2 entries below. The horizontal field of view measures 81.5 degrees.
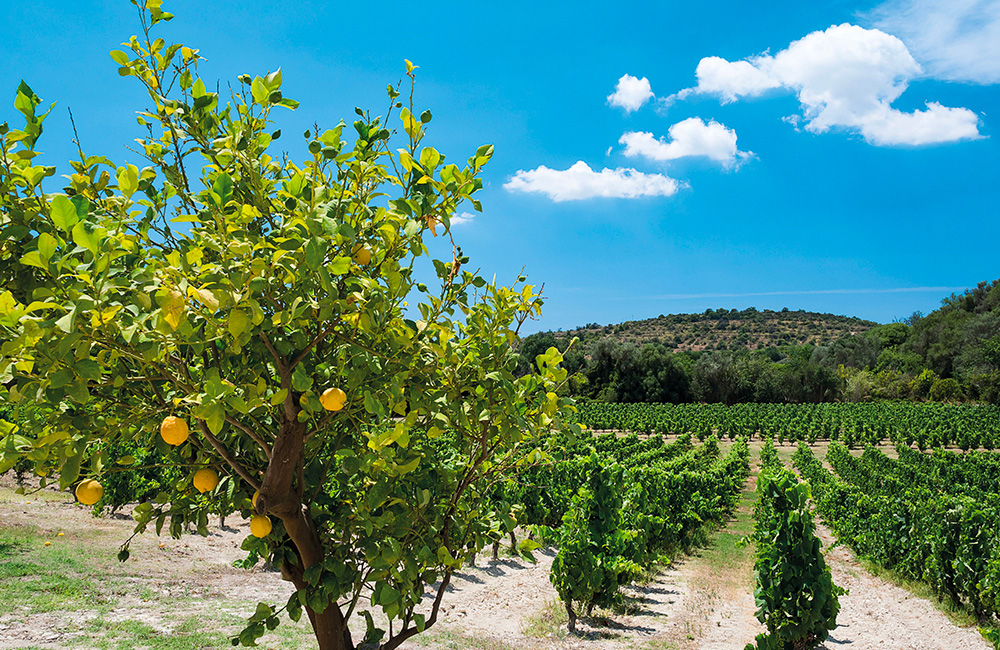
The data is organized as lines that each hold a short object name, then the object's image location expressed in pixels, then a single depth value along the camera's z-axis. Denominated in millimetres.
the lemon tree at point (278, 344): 1475
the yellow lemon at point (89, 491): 1779
